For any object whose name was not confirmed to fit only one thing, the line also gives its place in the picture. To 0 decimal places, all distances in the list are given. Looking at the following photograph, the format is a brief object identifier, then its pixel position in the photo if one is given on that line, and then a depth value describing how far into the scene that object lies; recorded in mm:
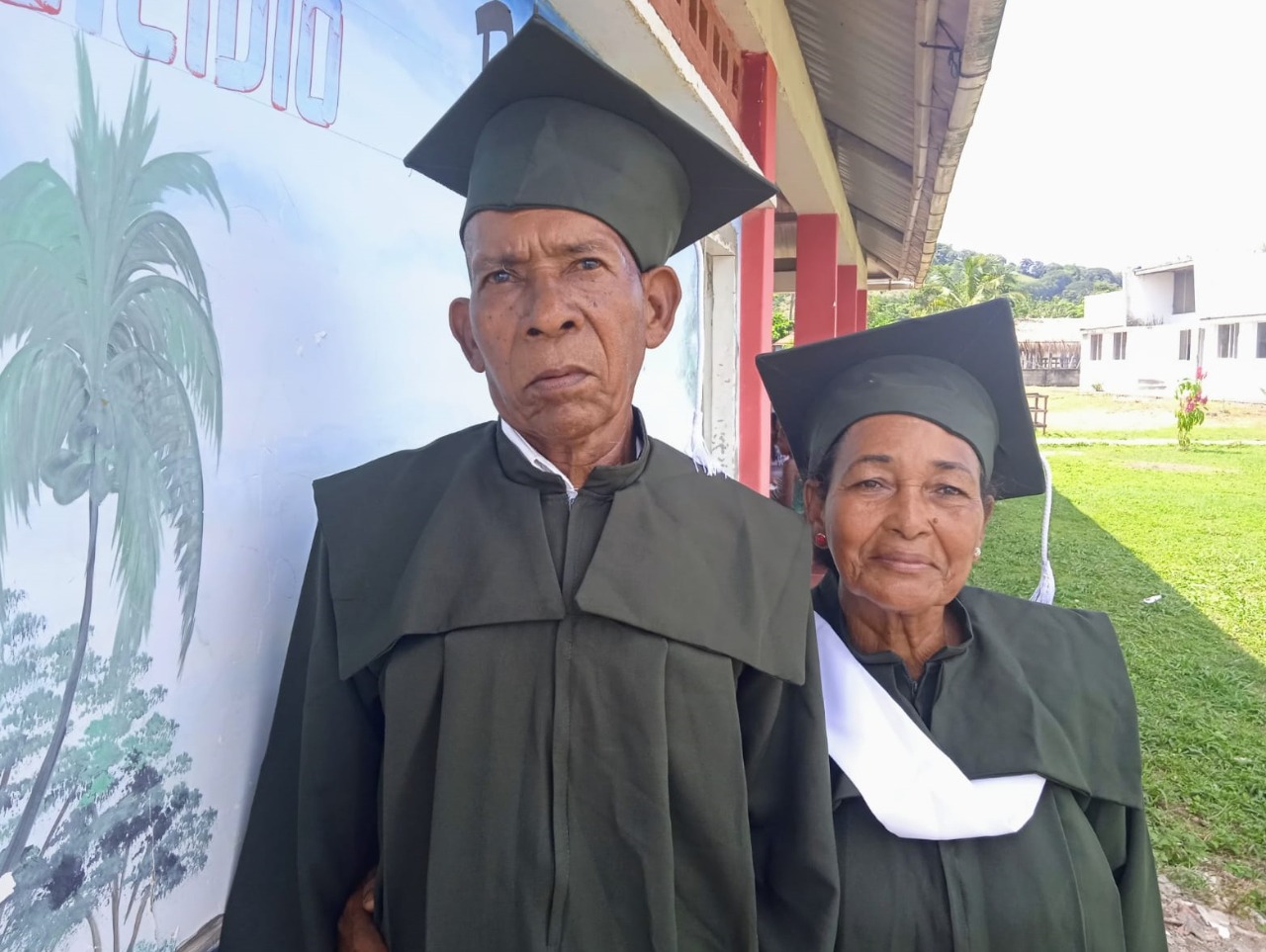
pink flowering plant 20750
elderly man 1389
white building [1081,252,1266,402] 30688
